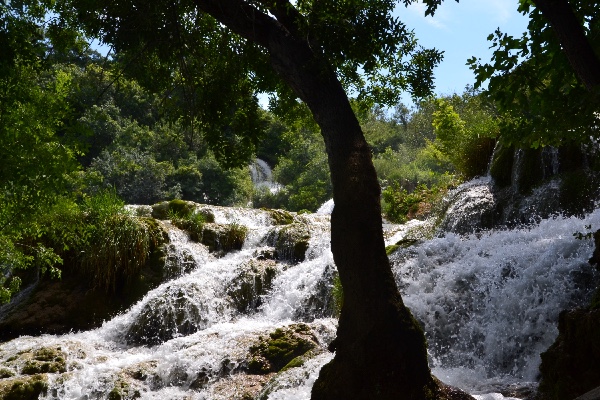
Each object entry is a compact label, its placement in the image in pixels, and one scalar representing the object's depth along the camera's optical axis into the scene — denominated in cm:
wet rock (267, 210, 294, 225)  1677
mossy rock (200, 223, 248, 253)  1278
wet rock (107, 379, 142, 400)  637
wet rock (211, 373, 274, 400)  602
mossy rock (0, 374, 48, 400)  620
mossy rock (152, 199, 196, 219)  1547
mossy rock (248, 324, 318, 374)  670
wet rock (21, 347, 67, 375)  714
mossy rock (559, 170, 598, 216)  895
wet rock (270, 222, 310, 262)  1207
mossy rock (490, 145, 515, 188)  1112
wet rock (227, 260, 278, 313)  1030
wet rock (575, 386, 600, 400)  209
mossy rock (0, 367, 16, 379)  691
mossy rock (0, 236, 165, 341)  980
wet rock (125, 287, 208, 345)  934
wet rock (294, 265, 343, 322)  932
